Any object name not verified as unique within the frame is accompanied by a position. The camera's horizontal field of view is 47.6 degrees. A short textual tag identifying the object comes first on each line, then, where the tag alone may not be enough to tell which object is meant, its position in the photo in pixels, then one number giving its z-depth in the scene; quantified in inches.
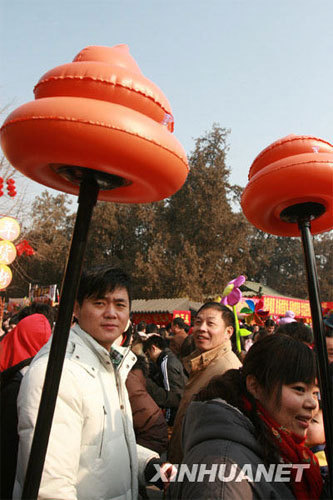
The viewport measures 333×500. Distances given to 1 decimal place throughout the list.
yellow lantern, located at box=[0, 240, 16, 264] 374.6
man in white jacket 49.8
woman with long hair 41.5
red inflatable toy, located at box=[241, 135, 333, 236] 55.9
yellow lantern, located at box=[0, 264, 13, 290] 365.7
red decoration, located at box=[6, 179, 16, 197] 494.6
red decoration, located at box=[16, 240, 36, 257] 587.5
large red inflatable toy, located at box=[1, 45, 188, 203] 41.4
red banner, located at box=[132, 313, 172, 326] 675.8
